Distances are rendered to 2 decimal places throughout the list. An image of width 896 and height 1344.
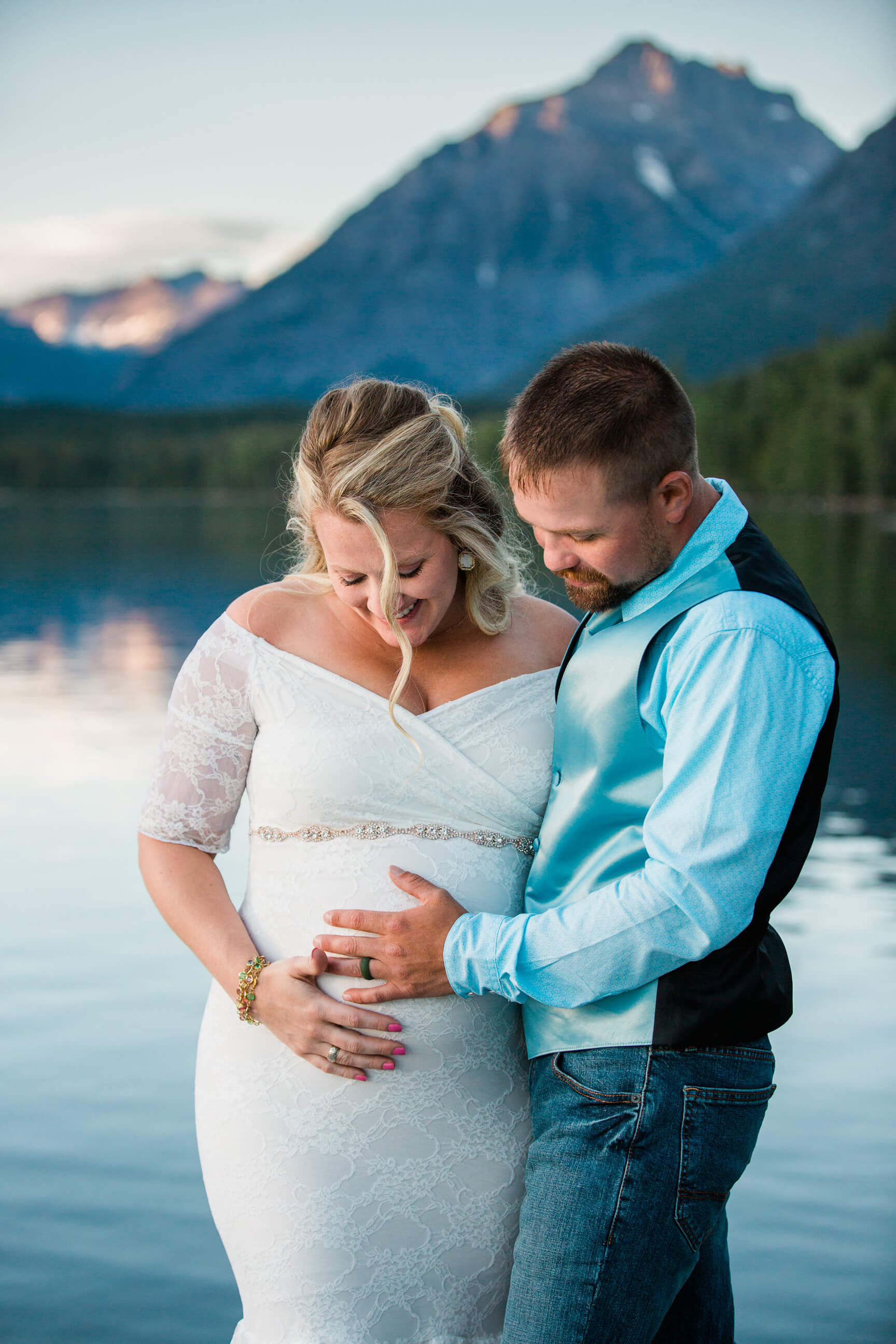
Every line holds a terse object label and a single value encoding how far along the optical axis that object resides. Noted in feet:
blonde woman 8.96
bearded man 7.15
